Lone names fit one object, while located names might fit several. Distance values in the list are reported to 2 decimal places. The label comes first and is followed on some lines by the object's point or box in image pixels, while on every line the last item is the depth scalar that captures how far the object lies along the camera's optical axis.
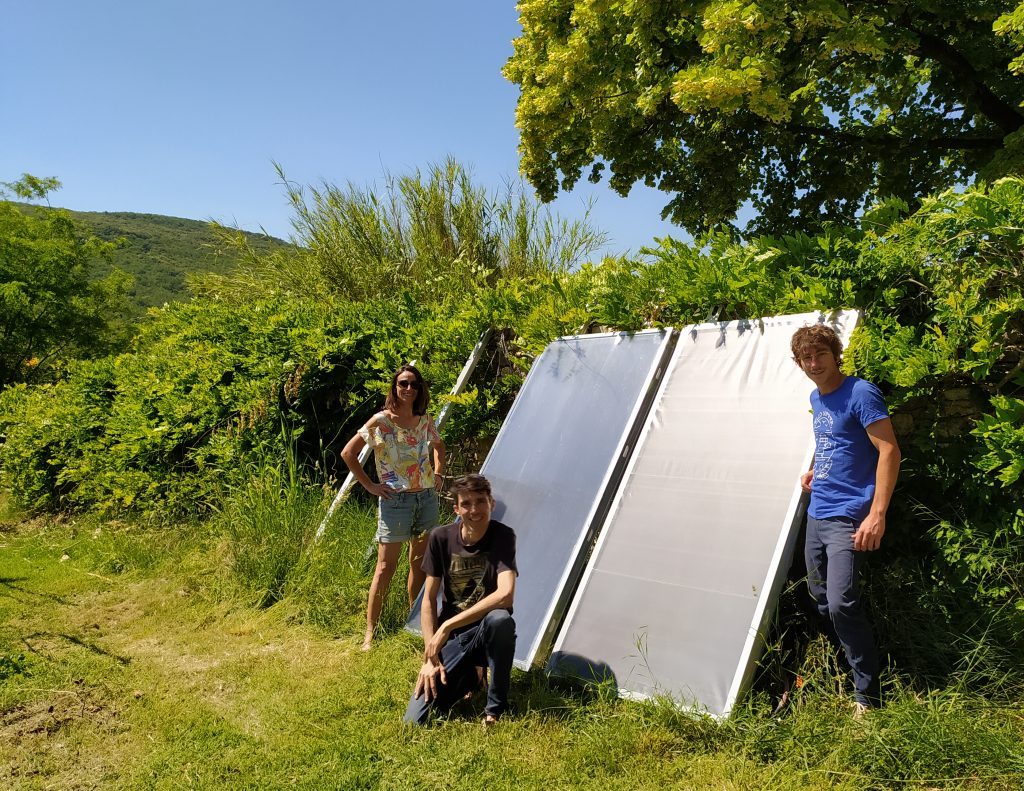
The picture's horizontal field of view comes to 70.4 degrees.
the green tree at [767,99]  8.20
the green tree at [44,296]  20.55
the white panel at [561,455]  3.94
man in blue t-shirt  2.99
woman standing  4.50
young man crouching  3.34
